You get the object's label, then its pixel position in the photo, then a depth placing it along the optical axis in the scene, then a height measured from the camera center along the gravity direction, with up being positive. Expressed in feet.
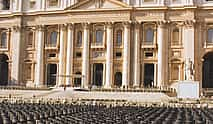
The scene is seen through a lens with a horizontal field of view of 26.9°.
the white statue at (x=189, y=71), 210.34 -1.99
